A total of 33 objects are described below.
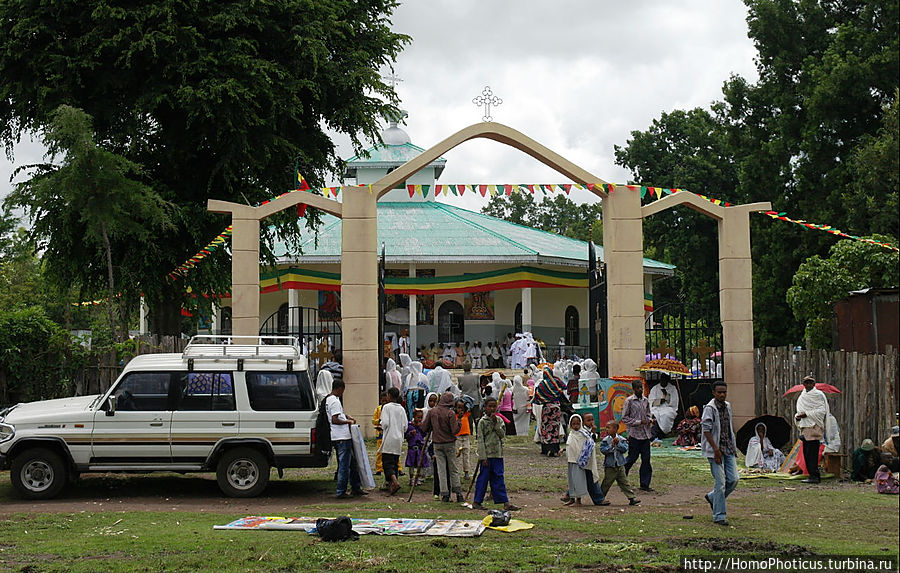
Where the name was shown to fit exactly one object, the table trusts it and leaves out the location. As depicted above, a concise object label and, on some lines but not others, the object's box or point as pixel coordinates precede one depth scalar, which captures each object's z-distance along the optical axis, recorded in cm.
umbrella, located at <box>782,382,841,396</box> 1580
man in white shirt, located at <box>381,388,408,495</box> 1395
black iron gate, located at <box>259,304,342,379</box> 2040
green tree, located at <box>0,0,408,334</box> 2283
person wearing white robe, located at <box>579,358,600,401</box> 2106
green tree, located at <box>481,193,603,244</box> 7388
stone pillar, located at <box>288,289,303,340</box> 3716
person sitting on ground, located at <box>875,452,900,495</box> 1352
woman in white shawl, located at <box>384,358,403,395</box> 2155
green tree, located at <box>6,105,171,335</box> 1928
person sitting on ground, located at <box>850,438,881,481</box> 1473
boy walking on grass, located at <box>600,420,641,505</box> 1303
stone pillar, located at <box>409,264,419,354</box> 3644
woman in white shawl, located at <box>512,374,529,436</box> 2139
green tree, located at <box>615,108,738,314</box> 4750
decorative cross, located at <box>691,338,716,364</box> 2136
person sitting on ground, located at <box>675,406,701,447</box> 1952
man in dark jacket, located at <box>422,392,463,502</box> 1308
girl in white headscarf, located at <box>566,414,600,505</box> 1291
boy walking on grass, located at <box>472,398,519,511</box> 1268
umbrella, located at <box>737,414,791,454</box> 1686
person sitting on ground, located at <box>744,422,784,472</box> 1648
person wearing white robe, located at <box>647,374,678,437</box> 2056
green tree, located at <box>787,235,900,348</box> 2639
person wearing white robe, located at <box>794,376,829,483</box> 1516
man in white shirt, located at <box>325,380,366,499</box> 1360
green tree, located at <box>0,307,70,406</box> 1802
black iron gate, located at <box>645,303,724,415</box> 2038
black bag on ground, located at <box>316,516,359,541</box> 1049
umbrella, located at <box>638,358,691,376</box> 1916
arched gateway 1944
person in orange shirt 1364
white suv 1327
